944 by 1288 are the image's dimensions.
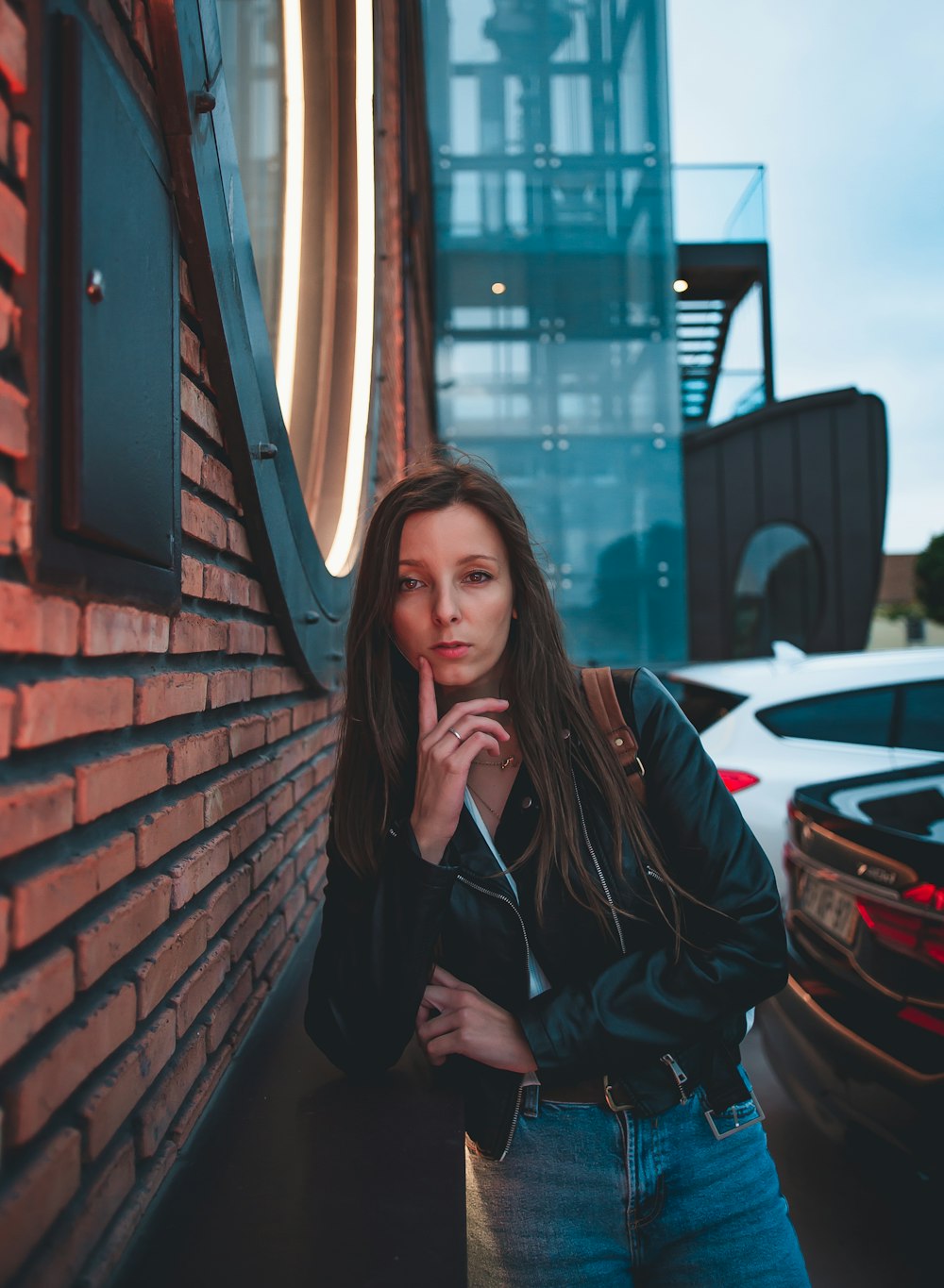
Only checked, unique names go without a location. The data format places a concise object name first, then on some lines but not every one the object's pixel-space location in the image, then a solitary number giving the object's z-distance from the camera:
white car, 4.19
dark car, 2.33
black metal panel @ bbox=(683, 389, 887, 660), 10.48
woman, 1.46
